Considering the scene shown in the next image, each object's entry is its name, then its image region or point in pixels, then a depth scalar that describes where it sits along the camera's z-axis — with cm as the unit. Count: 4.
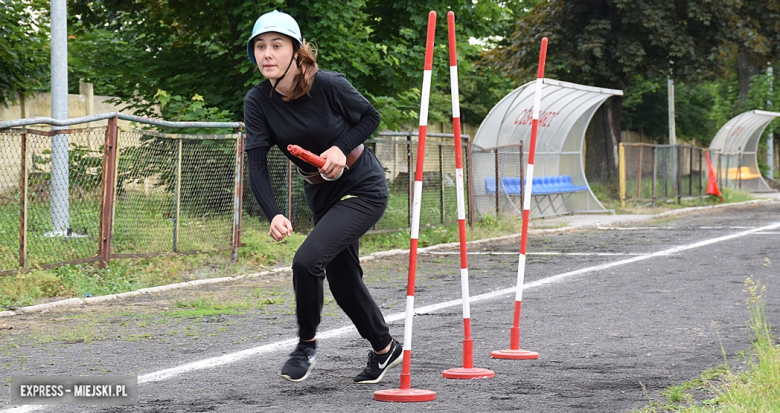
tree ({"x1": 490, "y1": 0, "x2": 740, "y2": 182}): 2705
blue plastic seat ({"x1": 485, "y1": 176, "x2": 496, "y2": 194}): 1818
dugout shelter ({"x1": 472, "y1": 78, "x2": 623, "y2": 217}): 2032
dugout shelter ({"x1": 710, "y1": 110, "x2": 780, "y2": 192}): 3588
